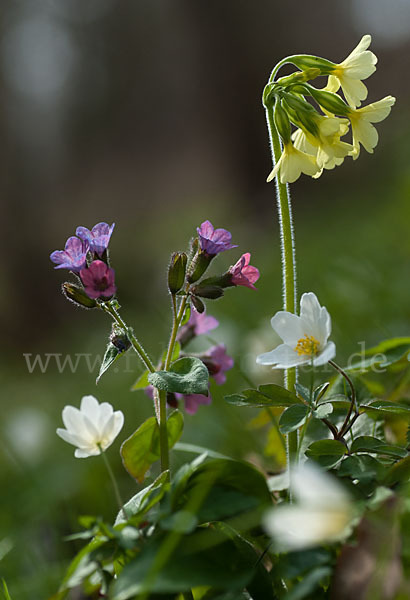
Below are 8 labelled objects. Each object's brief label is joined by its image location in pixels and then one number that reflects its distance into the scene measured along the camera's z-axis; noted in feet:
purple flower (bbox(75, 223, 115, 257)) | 3.03
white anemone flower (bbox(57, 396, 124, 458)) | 3.00
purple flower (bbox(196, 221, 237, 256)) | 3.07
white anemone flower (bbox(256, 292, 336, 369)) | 2.95
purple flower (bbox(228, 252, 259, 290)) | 3.08
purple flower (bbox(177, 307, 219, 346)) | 3.23
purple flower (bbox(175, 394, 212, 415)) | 3.15
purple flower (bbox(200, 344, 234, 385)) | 3.17
